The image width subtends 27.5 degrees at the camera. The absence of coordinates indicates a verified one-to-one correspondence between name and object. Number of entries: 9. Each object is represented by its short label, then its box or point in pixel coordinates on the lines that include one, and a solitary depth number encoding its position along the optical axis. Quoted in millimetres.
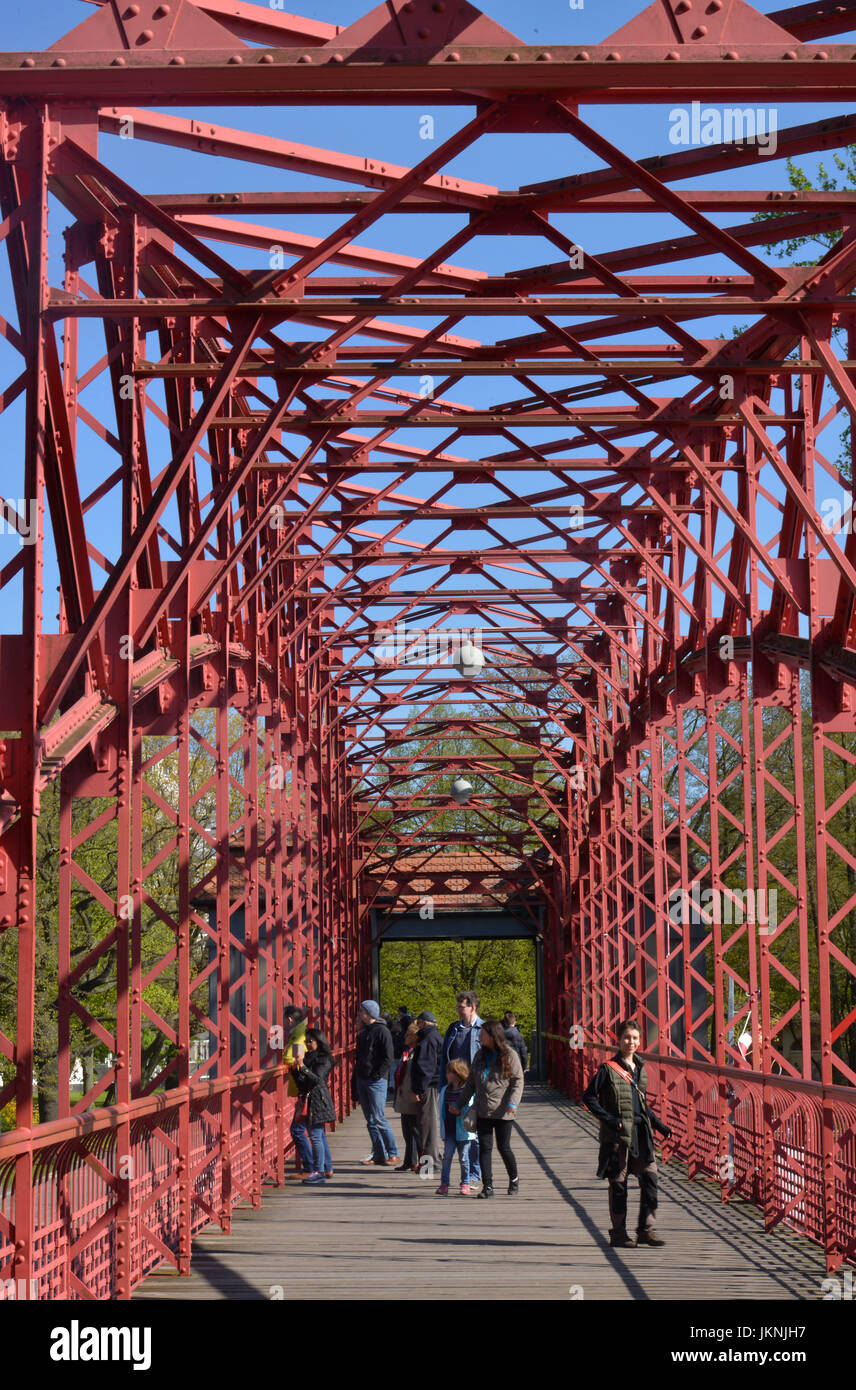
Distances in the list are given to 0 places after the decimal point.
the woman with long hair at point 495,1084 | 15906
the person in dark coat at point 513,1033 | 20381
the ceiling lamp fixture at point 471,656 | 24391
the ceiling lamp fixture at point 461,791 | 33219
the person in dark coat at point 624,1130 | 13438
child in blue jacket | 17281
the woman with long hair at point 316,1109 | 18578
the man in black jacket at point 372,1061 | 20000
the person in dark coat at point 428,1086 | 18953
